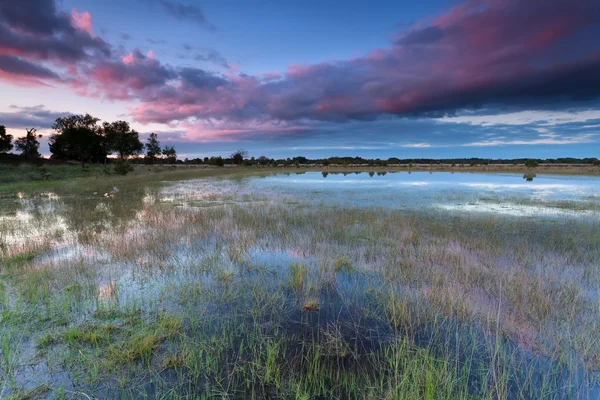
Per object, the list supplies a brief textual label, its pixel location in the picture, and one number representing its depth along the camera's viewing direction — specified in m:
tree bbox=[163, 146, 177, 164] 131.15
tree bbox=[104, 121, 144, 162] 73.69
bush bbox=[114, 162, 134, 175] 51.27
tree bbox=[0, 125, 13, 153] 63.19
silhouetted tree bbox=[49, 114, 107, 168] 64.50
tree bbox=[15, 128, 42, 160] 65.19
